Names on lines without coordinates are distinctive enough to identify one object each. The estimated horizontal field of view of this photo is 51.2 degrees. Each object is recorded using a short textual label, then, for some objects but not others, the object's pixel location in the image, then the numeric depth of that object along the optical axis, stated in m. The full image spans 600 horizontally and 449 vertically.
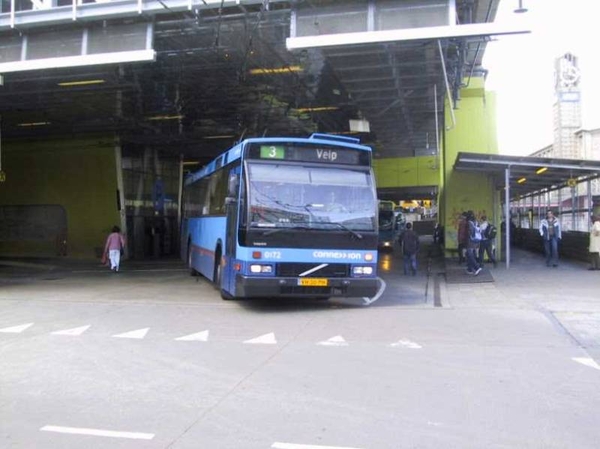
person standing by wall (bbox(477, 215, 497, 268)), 19.67
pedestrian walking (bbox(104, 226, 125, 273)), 21.33
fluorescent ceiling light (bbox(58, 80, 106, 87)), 18.06
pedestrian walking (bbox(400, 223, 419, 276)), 19.34
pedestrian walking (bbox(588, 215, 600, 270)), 18.59
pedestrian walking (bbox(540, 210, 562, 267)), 19.80
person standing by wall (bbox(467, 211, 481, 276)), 17.81
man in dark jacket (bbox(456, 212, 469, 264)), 18.88
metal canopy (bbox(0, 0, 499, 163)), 13.99
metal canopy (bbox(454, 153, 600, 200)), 19.48
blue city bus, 11.30
